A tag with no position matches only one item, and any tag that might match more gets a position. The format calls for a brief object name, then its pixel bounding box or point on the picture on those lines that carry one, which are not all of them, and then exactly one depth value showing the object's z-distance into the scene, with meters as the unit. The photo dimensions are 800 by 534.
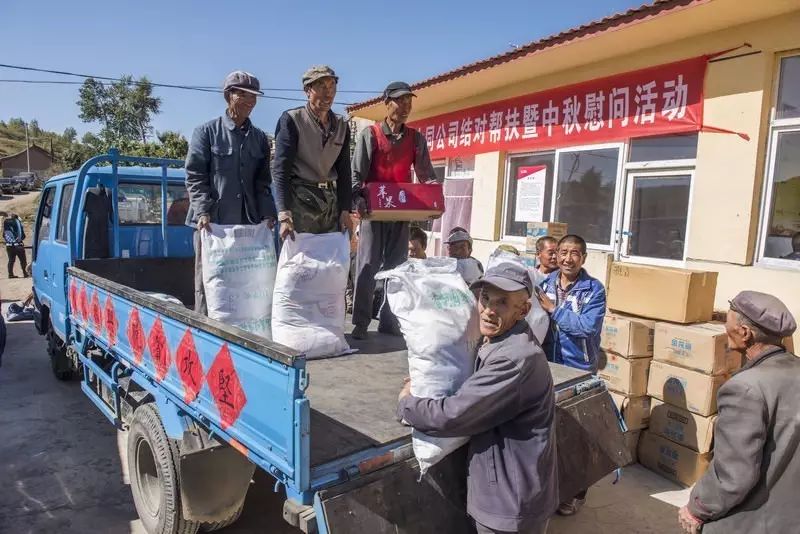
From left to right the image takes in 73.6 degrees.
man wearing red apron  3.26
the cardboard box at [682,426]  3.47
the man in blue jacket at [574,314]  3.08
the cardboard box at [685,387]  3.46
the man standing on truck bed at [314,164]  2.86
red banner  4.65
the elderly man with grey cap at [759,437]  1.67
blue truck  1.63
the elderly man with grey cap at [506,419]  1.58
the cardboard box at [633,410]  3.74
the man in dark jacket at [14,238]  11.35
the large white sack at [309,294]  2.69
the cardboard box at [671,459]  3.50
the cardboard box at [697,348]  3.45
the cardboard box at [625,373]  3.73
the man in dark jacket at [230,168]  3.05
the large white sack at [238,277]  2.81
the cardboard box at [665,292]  3.68
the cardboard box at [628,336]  3.73
